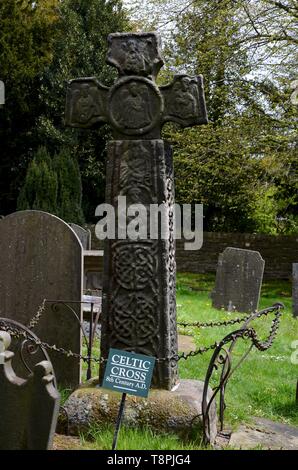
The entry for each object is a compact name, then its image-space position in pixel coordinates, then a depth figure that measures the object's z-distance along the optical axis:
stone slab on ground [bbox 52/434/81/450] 3.92
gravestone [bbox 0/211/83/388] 5.46
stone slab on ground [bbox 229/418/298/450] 4.18
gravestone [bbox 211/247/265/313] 11.89
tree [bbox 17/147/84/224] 20.23
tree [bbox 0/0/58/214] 22.28
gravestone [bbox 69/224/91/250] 12.67
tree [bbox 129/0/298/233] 16.47
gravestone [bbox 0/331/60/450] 2.83
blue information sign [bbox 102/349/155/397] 3.49
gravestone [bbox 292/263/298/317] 12.09
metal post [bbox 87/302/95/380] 5.42
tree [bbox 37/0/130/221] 22.06
